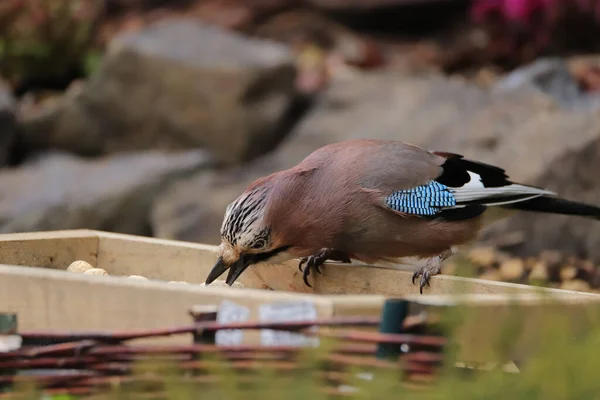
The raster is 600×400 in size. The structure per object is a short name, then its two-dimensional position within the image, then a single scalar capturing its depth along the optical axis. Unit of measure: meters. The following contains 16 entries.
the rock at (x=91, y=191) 14.02
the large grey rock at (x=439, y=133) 12.62
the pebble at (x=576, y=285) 11.08
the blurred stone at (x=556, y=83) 15.98
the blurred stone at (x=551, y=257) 12.23
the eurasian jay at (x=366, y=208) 6.30
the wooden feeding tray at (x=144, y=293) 4.28
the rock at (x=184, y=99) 16.25
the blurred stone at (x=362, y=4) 21.66
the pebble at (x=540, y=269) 11.49
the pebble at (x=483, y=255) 12.20
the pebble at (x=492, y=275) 11.91
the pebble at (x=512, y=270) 11.88
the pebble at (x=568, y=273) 11.66
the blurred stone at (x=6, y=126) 16.89
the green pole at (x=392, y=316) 3.95
